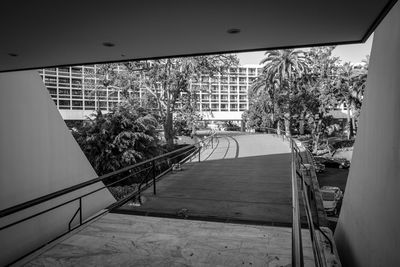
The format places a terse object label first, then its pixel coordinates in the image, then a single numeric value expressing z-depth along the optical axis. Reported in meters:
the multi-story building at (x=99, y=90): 24.14
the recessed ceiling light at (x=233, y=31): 3.82
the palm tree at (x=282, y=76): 28.16
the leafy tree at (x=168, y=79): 21.14
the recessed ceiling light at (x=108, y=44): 4.38
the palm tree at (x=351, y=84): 32.88
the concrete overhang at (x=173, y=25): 3.05
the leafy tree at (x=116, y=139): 15.66
